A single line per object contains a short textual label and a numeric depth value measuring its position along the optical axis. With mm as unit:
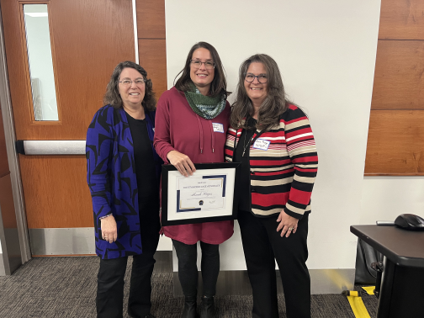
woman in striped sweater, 1301
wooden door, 2146
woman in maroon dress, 1402
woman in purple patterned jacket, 1352
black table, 986
